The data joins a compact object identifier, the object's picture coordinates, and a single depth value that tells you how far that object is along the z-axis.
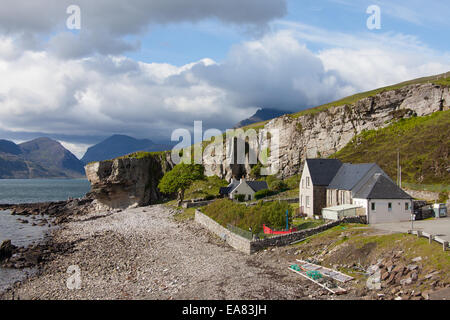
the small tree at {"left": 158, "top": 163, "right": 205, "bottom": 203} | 68.69
